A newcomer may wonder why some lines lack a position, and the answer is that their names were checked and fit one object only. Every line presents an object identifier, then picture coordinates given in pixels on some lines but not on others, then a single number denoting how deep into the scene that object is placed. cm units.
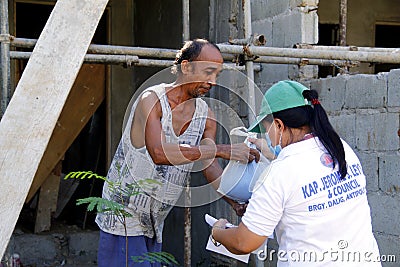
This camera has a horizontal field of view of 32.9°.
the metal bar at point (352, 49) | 377
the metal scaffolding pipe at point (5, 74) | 321
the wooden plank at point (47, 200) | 638
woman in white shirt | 225
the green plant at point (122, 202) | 284
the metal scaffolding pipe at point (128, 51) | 351
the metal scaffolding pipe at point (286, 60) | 413
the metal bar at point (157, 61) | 361
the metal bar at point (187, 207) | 409
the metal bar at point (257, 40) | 387
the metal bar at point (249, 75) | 403
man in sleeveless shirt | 308
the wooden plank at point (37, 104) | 202
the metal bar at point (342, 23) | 446
